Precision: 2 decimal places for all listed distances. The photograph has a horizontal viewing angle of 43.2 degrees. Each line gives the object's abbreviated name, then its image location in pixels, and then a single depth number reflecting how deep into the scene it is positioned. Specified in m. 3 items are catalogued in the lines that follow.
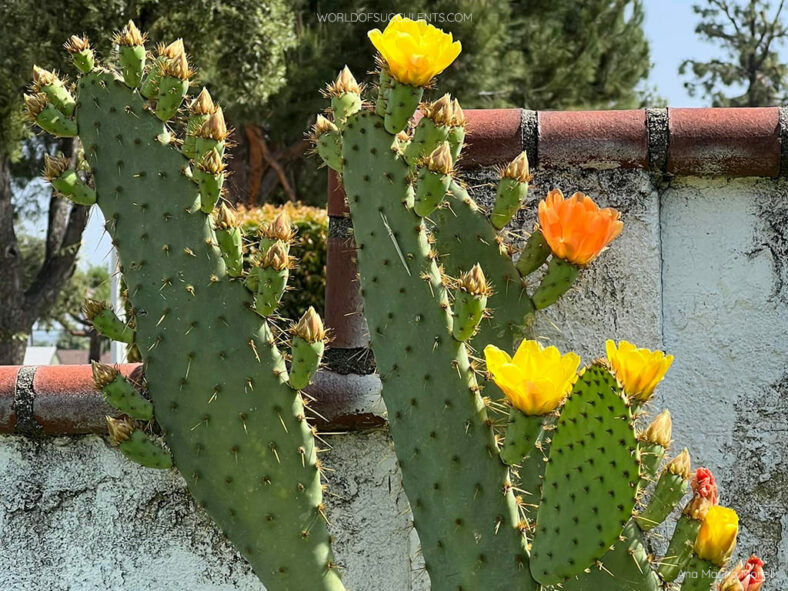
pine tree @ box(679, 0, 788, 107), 16.72
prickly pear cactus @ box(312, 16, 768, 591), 1.64
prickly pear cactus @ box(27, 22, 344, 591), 1.88
